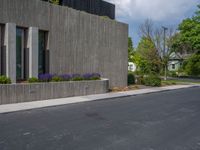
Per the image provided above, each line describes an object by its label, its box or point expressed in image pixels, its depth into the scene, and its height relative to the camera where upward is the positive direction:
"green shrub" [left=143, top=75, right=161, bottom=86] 23.14 -0.85
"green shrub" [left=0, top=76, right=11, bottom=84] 11.93 -0.45
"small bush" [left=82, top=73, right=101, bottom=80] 16.45 -0.36
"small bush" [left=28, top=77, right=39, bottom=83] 13.43 -0.50
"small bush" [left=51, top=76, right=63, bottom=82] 14.41 -0.47
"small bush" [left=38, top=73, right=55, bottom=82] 14.12 -0.37
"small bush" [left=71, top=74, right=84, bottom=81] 15.60 -0.40
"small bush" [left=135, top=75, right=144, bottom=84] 24.26 -0.79
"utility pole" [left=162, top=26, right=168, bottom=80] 35.80 +3.12
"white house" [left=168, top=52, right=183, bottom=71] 51.12 +1.73
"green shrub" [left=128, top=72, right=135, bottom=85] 24.27 -0.78
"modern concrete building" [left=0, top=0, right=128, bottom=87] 13.99 +1.89
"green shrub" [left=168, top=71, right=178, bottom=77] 46.88 -0.57
